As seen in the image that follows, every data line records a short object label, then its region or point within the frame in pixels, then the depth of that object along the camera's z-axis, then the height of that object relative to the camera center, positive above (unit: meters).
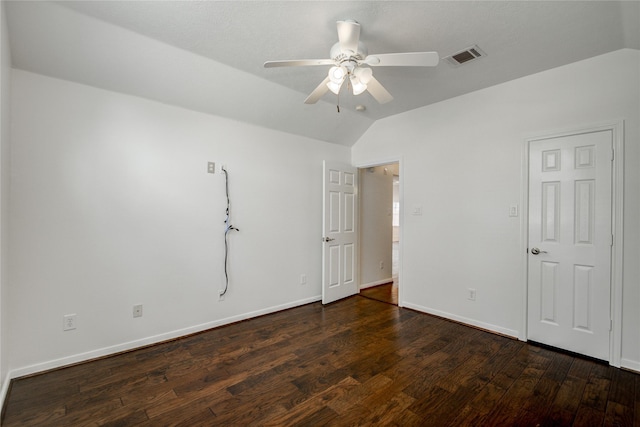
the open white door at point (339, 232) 4.14 -0.29
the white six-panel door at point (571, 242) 2.52 -0.26
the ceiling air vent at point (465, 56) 2.43 +1.38
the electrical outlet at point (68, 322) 2.42 -0.95
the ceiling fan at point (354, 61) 1.82 +1.02
